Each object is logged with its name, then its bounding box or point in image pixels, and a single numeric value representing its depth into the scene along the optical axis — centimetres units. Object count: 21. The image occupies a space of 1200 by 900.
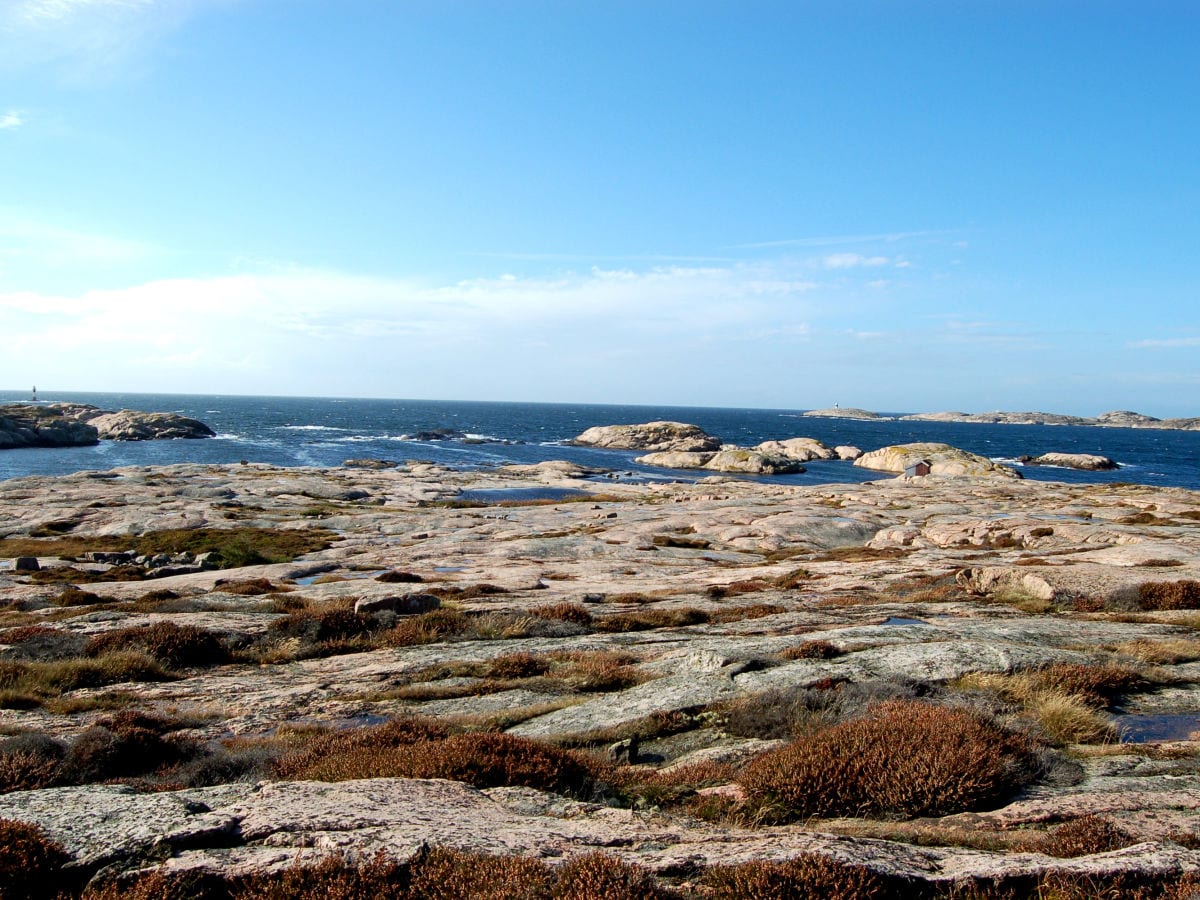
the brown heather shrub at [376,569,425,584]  3066
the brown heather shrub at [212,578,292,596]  2767
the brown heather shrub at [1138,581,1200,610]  2141
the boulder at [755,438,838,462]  14450
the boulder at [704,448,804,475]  11838
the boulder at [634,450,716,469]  12656
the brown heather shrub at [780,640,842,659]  1552
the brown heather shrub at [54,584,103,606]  2523
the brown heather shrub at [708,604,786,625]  2188
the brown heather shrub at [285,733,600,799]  880
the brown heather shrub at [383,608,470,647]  1944
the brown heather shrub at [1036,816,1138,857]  662
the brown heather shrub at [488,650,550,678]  1580
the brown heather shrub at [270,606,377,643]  1942
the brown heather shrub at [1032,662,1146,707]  1244
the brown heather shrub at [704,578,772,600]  2724
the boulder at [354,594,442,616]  2205
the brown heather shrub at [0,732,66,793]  882
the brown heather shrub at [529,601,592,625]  2161
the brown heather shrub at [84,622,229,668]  1700
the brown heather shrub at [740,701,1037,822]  824
